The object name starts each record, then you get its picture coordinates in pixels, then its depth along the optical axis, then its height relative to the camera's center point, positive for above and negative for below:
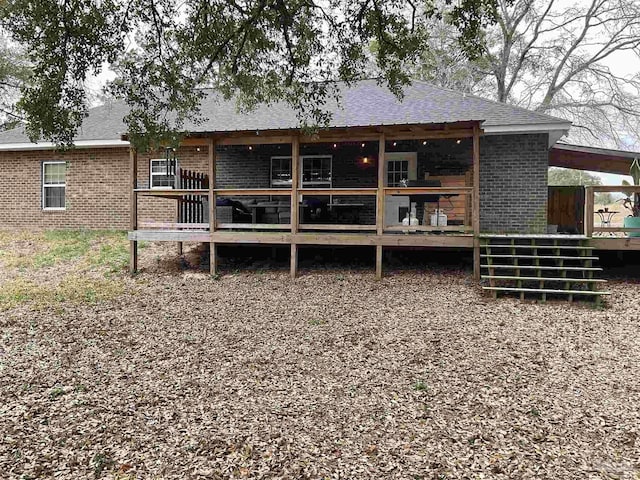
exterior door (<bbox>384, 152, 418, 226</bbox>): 11.92 +1.46
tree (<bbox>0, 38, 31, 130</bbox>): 17.73 +6.29
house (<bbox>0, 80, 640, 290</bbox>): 9.25 +1.30
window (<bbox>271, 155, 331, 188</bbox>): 12.52 +1.41
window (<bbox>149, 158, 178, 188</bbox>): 13.53 +1.39
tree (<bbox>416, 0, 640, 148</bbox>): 20.66 +7.88
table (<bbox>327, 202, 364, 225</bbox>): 11.66 +0.31
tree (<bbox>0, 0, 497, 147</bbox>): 6.71 +3.01
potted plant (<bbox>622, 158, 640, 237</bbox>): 8.49 +0.33
